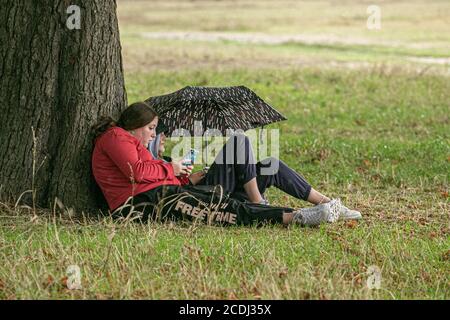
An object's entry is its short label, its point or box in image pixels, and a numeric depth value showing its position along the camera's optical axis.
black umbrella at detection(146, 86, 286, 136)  14.37
